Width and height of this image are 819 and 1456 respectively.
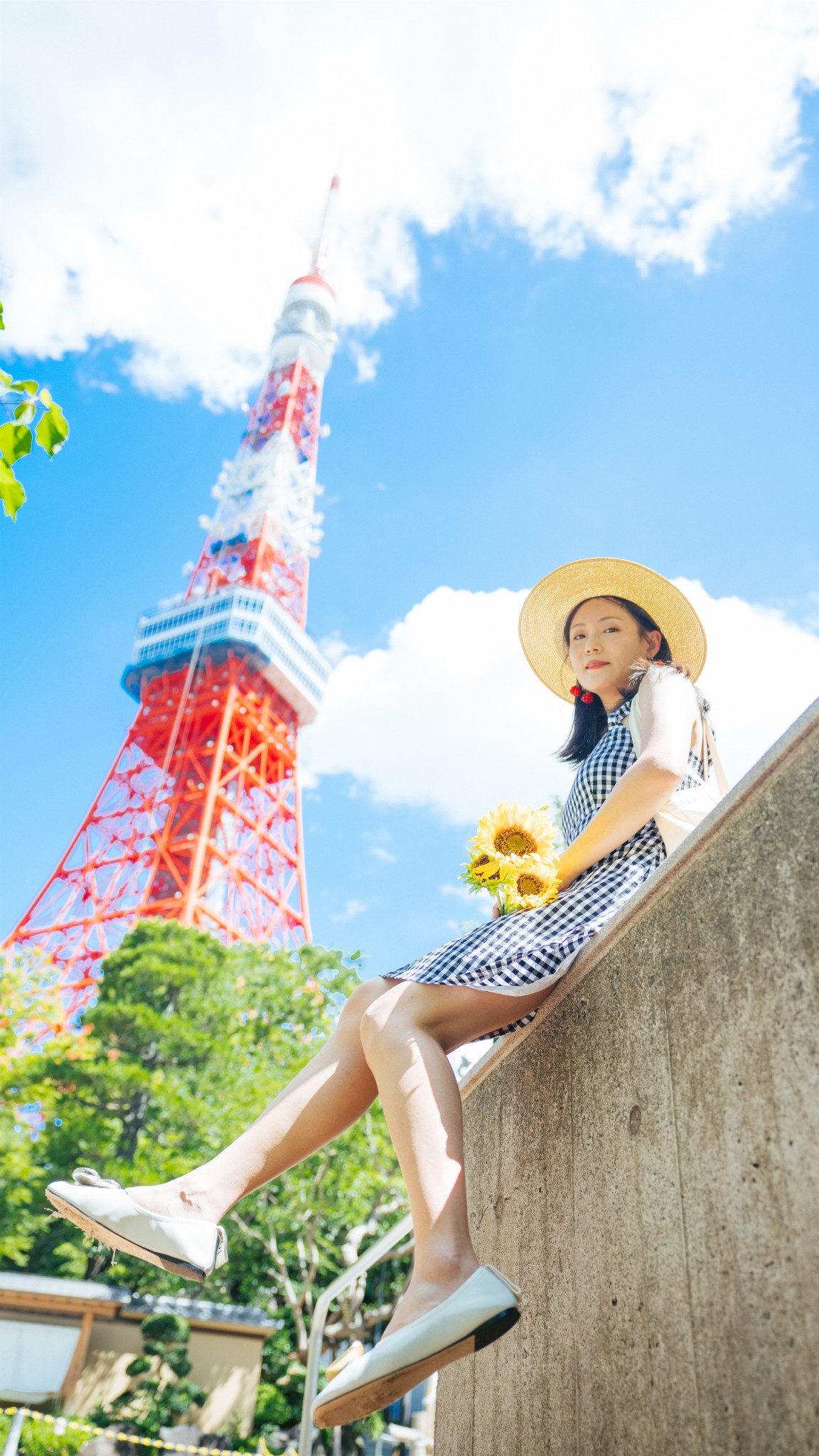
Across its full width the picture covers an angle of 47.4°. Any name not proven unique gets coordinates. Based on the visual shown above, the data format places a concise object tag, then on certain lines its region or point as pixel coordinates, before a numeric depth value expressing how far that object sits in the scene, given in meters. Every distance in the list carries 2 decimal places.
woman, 1.17
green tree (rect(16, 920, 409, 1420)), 12.37
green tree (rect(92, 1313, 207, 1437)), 11.53
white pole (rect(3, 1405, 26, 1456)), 6.04
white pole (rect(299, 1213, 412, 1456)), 5.32
